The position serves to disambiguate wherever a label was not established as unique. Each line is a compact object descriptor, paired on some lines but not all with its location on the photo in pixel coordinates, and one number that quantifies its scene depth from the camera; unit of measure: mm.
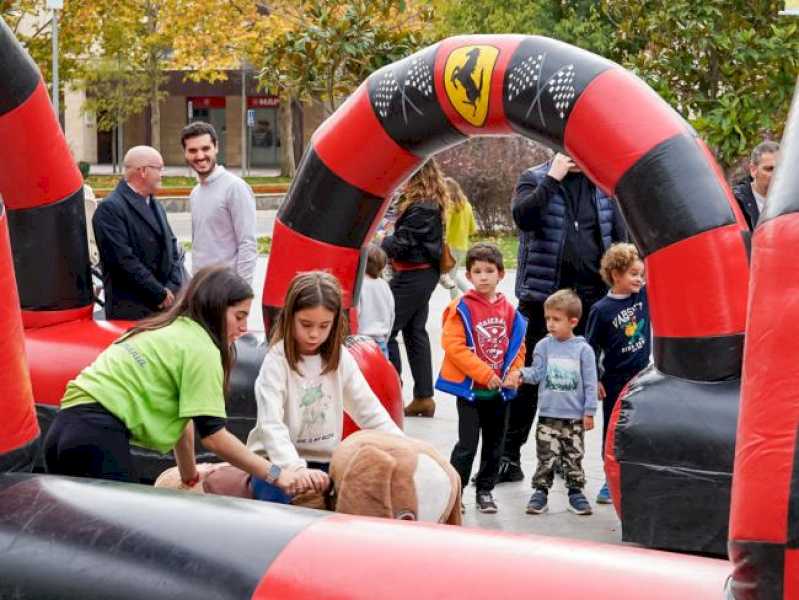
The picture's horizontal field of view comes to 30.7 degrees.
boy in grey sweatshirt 6789
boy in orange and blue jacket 6828
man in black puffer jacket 7398
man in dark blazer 7586
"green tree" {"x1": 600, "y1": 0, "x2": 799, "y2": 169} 15281
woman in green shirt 4879
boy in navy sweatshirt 6887
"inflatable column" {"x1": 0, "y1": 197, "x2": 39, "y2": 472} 4449
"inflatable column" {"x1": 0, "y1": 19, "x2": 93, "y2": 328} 7012
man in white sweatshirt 7965
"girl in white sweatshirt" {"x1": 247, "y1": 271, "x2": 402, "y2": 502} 5098
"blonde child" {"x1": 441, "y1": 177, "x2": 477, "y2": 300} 9852
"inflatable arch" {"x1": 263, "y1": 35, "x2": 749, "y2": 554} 5645
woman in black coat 8836
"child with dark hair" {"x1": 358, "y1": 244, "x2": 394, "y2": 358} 8430
